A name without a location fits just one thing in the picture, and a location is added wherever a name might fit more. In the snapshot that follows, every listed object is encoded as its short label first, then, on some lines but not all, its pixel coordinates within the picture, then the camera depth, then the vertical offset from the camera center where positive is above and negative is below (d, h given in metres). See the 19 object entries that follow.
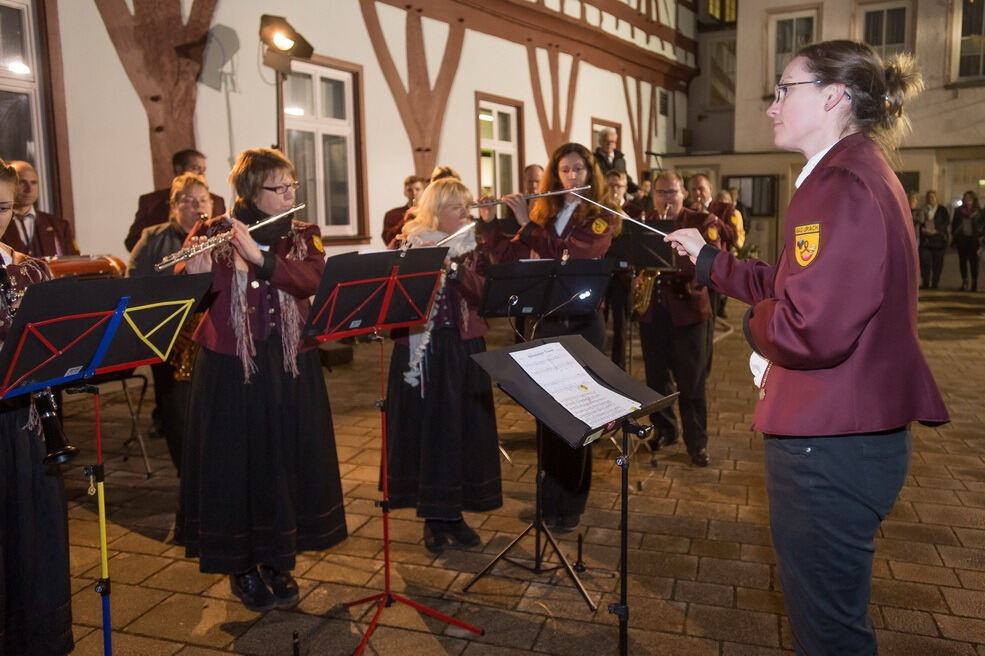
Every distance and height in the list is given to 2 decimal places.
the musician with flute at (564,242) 4.11 -0.05
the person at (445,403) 3.87 -0.79
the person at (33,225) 5.44 +0.10
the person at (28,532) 2.58 -0.93
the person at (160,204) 6.36 +0.27
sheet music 2.41 -0.46
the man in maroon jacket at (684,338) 5.12 -0.67
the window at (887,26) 17.64 +4.38
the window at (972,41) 16.83 +3.85
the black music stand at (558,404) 2.31 -0.48
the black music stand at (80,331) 2.10 -0.25
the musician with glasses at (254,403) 3.24 -0.66
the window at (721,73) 21.27 +4.10
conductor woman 1.75 -0.25
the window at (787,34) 18.52 +4.45
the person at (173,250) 4.80 -0.12
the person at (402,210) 8.66 +0.28
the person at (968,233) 15.38 -0.09
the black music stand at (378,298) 2.89 -0.23
